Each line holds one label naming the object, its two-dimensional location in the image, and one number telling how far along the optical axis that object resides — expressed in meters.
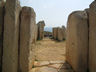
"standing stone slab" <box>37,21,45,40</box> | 12.50
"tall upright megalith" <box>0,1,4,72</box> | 2.67
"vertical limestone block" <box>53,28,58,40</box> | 13.32
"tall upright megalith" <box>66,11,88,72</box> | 2.88
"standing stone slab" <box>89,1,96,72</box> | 2.49
